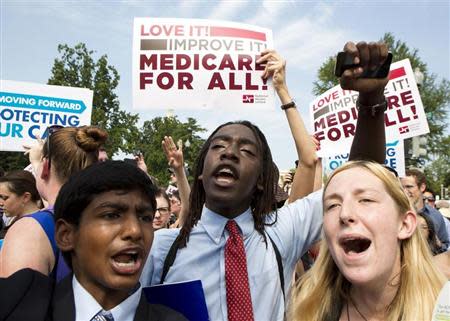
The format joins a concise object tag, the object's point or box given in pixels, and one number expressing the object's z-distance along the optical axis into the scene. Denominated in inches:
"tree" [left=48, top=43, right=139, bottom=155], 1186.0
